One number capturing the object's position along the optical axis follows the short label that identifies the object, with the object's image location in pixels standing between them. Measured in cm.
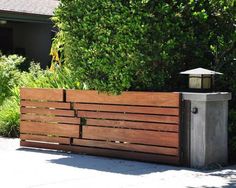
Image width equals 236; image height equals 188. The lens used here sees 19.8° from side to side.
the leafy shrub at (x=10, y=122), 1431
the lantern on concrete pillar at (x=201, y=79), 1034
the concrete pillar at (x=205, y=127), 1013
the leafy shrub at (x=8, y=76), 1685
